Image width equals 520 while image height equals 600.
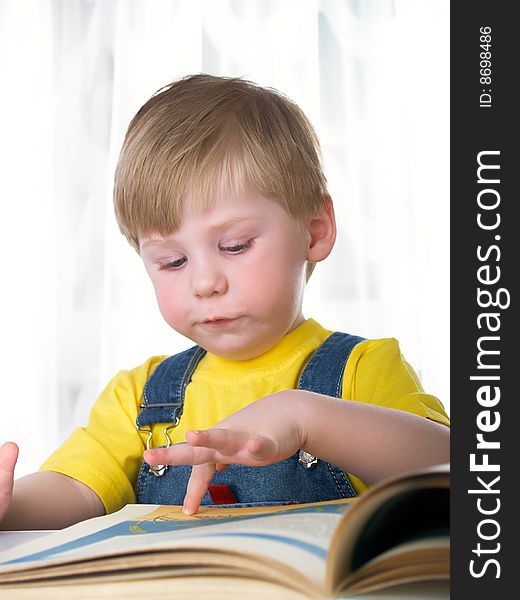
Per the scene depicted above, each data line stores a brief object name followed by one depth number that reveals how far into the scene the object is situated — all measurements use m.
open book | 0.69
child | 0.96
